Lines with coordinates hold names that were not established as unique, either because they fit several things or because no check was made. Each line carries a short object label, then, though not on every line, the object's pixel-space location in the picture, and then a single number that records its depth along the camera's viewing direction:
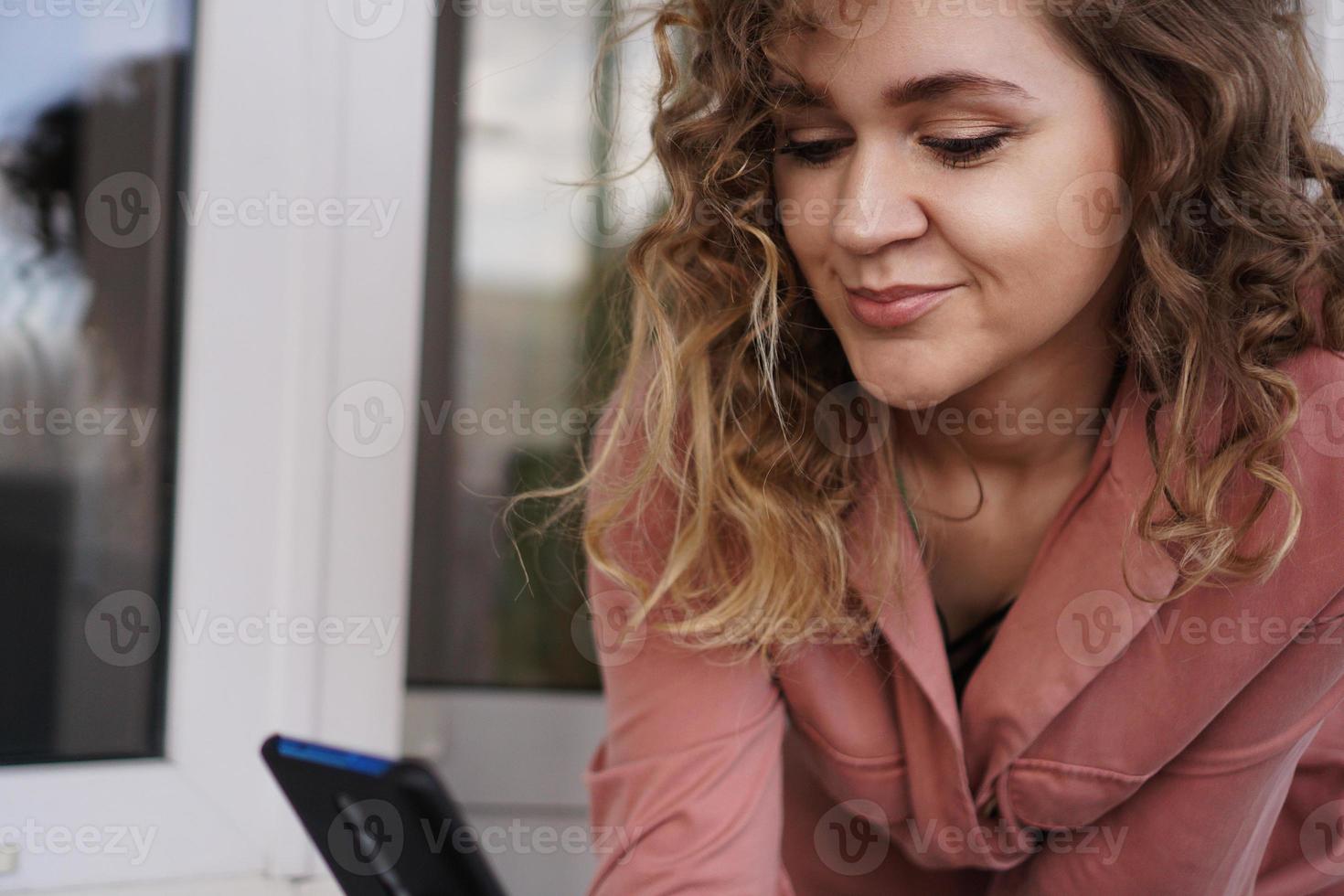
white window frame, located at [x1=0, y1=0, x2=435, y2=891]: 1.35
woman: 1.22
